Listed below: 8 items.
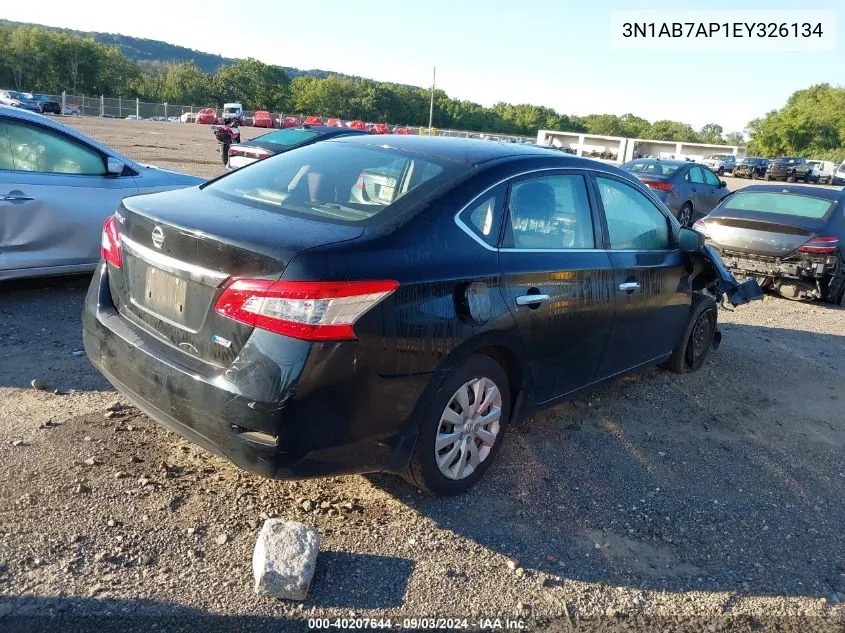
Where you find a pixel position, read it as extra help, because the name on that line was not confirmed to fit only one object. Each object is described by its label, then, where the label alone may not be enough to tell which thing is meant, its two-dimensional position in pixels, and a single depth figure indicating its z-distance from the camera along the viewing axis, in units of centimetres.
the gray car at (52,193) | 563
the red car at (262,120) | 6506
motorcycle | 1908
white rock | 265
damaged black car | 269
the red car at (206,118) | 6319
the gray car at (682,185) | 1492
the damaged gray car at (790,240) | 838
